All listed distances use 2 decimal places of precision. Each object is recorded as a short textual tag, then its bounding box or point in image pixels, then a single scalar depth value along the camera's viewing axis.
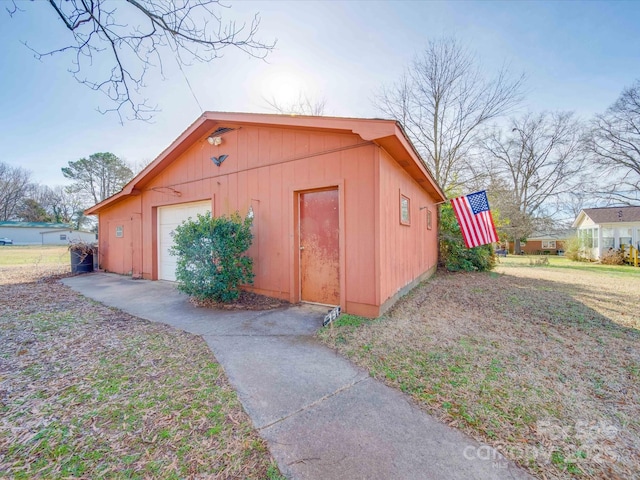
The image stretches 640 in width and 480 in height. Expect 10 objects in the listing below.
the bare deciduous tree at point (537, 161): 20.20
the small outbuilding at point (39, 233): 35.75
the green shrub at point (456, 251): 10.23
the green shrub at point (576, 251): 16.92
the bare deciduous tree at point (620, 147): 16.31
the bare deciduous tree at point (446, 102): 12.24
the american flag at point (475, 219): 5.72
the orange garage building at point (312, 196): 4.24
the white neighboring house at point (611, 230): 16.67
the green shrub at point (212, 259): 4.77
